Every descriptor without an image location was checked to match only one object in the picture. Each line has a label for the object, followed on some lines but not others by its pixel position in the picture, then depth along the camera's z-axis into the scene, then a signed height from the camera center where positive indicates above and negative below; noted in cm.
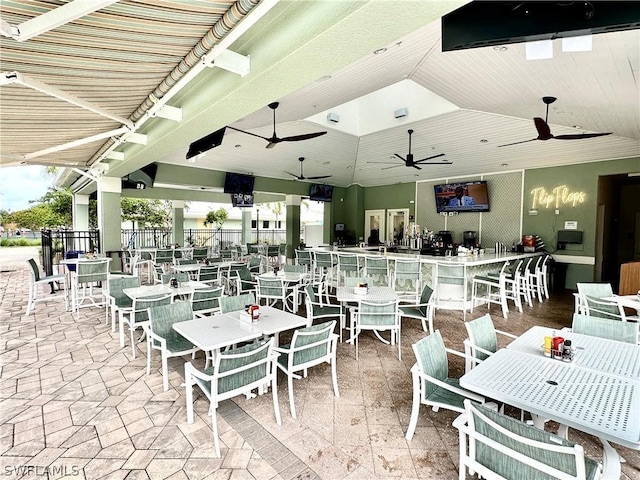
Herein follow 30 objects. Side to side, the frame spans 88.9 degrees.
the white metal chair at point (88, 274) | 553 -88
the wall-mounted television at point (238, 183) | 1023 +133
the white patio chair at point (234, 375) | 221 -109
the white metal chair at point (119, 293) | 438 -95
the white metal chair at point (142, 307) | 374 -97
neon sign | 823 +76
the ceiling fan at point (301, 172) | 923 +176
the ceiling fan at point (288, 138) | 558 +151
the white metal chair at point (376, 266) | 624 -77
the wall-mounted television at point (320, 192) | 1213 +124
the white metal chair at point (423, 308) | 421 -110
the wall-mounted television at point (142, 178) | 852 +122
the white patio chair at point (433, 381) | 212 -107
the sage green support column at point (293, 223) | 1198 +8
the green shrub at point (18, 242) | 2151 -126
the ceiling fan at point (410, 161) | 754 +150
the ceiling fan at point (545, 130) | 461 +139
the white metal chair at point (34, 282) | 557 -104
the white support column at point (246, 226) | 1584 -6
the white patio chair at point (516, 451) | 129 -97
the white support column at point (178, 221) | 1341 +15
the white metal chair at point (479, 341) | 250 -92
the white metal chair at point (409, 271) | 582 -81
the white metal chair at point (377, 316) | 365 -102
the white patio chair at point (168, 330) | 299 -102
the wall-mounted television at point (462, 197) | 976 +90
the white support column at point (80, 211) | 1282 +52
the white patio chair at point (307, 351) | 264 -107
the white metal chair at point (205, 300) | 407 -95
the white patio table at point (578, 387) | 155 -92
